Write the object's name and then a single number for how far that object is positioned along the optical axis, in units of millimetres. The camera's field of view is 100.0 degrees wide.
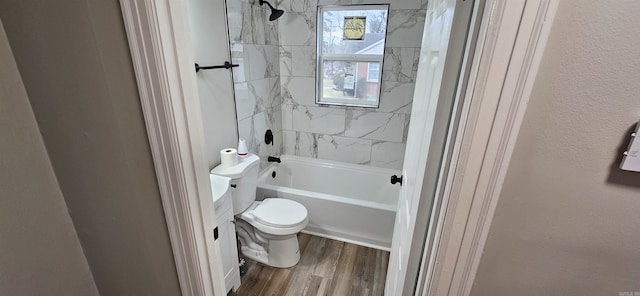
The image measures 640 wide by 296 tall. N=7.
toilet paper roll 1760
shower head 2191
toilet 1785
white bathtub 2131
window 2416
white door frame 452
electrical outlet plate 464
